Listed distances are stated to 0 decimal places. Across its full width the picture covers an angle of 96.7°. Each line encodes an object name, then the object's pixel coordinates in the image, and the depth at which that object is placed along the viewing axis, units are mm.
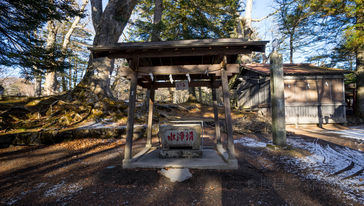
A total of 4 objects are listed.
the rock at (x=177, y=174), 3699
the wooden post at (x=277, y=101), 6195
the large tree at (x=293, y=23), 16578
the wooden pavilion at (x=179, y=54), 4230
